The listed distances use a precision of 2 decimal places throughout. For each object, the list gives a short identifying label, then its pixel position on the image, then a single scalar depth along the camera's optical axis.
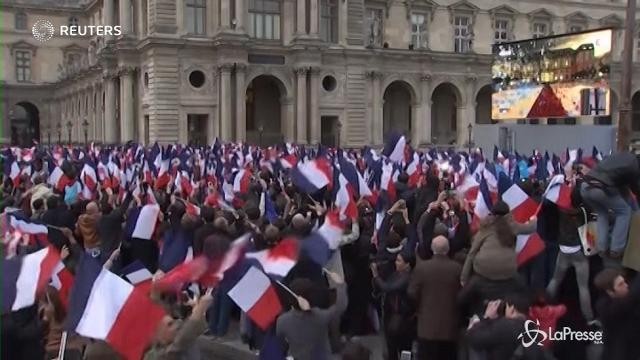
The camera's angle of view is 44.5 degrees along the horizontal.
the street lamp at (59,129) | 75.29
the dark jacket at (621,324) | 6.41
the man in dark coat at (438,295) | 7.58
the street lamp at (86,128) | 64.60
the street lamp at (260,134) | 51.13
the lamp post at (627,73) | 23.06
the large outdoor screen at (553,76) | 35.72
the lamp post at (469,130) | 53.42
